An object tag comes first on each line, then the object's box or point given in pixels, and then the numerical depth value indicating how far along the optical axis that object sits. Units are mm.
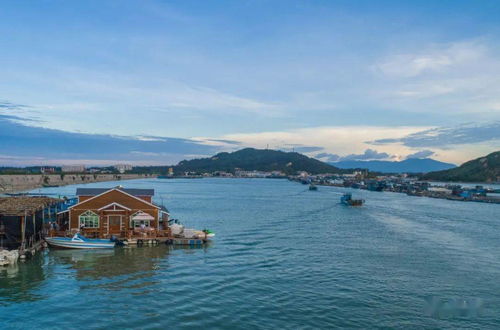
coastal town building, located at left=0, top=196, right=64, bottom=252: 36125
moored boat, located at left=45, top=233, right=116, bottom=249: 38000
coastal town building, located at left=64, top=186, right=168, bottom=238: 41062
